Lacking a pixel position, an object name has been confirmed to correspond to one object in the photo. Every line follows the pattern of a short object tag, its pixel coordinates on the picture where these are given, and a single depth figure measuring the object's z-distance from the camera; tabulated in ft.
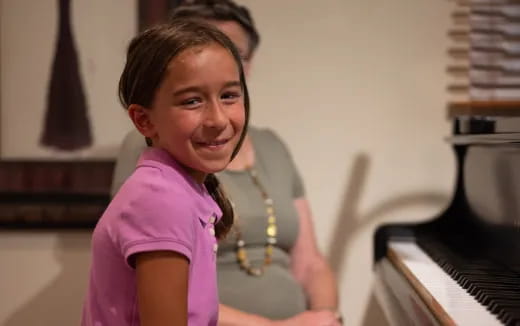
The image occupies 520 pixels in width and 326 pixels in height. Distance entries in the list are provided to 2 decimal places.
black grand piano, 5.62
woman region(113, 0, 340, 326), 6.67
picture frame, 8.65
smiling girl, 4.63
